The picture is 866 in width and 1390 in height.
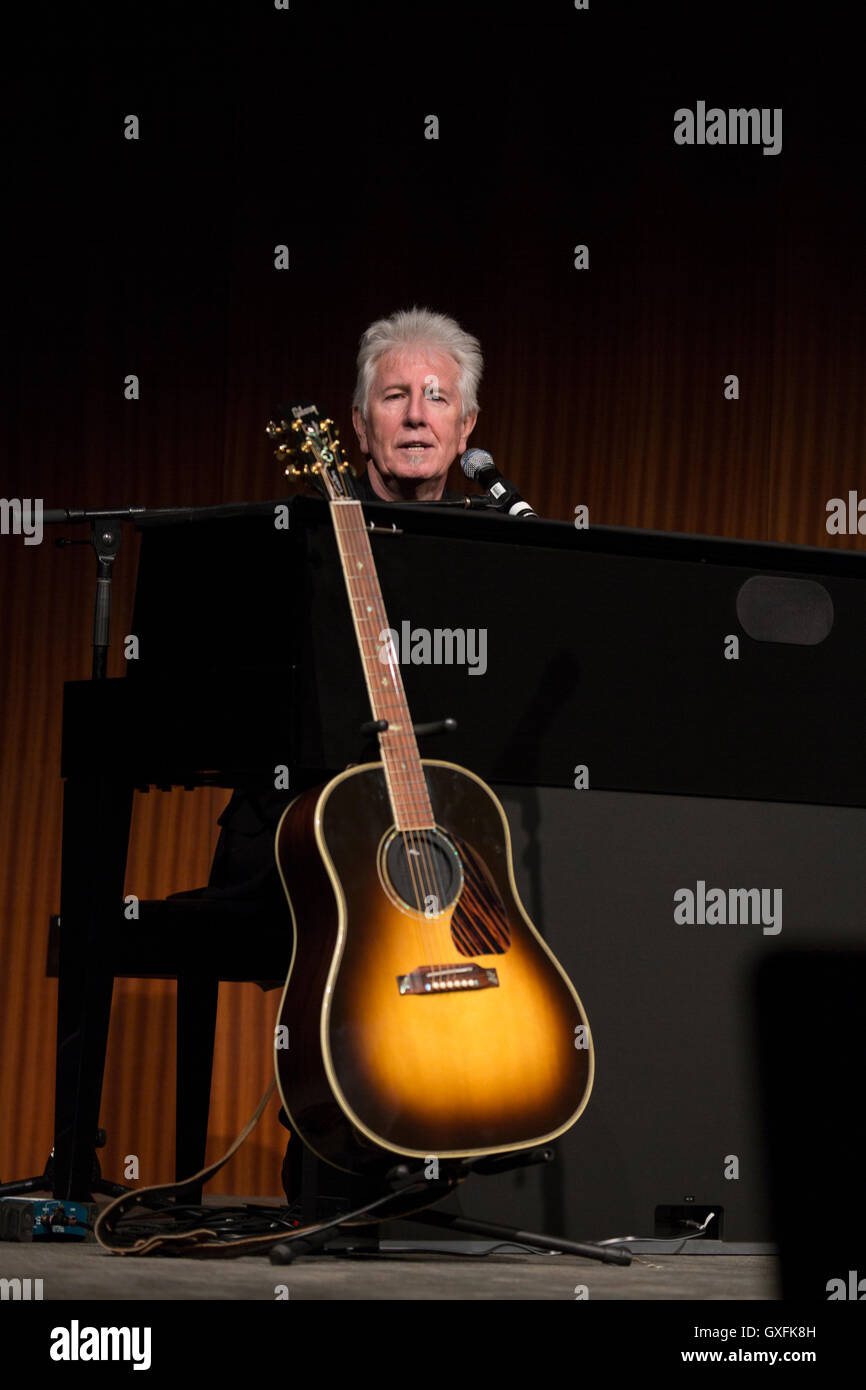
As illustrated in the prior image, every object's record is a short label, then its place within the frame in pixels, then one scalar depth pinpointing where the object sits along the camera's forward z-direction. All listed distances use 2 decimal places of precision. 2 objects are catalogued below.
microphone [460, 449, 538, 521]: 2.74
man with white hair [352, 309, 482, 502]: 3.27
